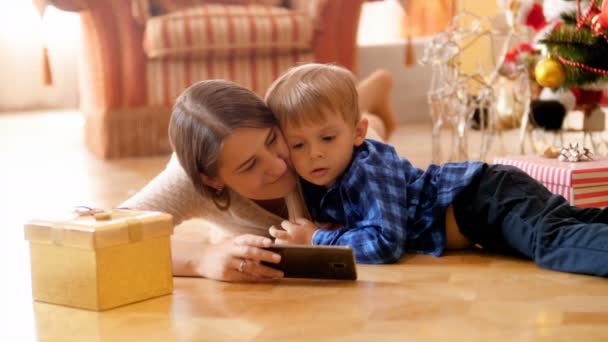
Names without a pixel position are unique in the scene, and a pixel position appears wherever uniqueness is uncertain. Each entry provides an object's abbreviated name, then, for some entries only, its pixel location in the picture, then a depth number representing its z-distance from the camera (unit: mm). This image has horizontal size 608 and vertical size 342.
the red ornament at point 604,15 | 2809
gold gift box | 2264
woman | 2412
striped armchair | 4339
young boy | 2459
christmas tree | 3027
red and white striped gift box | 2768
